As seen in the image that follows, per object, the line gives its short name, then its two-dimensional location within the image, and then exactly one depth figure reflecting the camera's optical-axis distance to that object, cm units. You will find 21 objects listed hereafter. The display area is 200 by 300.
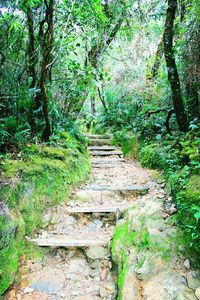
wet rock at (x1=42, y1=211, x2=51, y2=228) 366
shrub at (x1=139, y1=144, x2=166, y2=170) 548
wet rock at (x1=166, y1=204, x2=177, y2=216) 319
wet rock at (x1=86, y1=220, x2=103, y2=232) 373
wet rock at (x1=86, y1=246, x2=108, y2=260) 318
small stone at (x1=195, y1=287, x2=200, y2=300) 208
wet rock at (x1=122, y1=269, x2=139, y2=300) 234
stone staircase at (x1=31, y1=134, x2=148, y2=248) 331
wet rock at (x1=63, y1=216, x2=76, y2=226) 378
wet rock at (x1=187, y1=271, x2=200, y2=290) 219
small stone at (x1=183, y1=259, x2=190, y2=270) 237
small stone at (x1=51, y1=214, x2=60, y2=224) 376
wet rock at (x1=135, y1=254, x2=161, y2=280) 247
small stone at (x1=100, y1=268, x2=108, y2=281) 293
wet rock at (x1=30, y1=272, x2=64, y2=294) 281
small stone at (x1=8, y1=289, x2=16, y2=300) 263
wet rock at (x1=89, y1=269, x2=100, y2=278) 299
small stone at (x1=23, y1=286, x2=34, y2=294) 279
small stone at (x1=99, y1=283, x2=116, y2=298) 269
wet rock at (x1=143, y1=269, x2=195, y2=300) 215
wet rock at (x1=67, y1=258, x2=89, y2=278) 302
